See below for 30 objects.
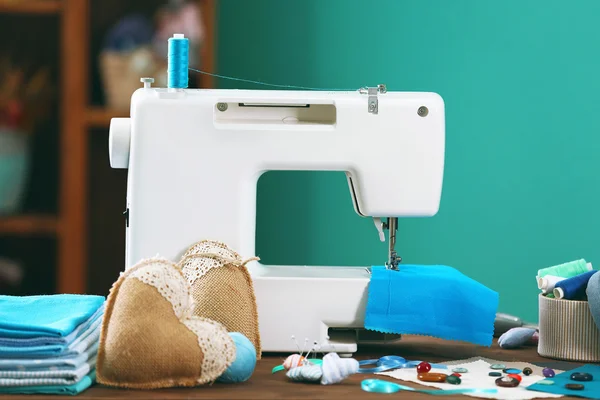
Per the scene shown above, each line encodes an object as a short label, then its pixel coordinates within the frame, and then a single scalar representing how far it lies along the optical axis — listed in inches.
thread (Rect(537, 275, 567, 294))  67.1
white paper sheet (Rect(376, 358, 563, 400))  59.4
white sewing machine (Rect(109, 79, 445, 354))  67.9
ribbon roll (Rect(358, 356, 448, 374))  63.4
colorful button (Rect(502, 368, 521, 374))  63.3
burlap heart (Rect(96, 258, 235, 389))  59.0
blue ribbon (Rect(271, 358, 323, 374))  62.5
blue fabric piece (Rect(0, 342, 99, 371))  58.6
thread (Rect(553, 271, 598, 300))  66.4
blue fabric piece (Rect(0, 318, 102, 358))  58.8
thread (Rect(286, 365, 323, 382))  60.6
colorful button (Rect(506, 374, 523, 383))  61.3
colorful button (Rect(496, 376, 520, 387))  60.7
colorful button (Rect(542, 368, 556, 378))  62.5
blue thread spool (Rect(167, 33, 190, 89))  69.3
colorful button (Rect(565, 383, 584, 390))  60.1
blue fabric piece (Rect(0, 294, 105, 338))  59.3
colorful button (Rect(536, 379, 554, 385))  61.0
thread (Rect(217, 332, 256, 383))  60.1
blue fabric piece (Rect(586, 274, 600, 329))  64.8
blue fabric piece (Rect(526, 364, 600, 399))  59.5
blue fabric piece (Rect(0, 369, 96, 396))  58.3
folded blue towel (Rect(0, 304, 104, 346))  59.1
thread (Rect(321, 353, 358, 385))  60.6
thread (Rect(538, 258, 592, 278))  67.9
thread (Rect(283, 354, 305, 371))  62.0
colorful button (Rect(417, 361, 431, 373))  62.5
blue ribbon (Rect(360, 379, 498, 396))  59.5
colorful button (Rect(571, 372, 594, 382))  61.7
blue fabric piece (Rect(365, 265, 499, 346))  67.6
